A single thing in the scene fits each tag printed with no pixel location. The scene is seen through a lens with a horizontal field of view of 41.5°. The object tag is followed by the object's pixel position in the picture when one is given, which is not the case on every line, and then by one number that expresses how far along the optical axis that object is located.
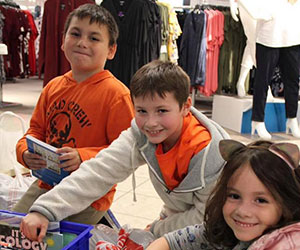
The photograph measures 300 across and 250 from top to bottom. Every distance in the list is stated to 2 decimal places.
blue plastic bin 0.92
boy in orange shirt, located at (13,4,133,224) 1.43
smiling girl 0.90
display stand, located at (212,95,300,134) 4.61
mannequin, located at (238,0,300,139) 3.95
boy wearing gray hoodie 1.19
